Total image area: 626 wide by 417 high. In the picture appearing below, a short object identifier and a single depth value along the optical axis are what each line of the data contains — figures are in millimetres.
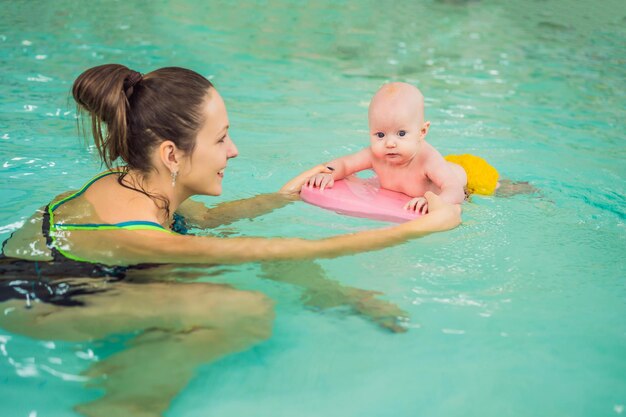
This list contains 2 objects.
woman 2383
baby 3730
